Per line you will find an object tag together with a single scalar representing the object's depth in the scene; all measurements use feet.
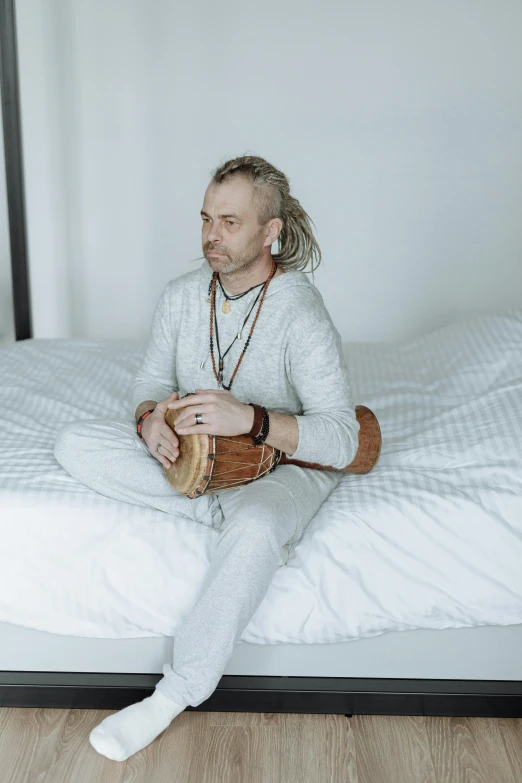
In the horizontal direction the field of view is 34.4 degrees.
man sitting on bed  5.50
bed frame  6.04
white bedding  5.88
